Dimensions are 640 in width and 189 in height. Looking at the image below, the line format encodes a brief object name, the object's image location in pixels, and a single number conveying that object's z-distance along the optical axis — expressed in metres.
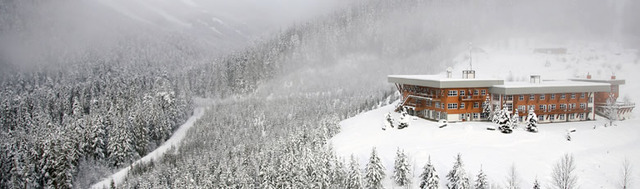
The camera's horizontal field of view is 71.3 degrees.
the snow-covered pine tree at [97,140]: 112.81
